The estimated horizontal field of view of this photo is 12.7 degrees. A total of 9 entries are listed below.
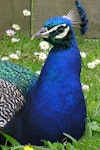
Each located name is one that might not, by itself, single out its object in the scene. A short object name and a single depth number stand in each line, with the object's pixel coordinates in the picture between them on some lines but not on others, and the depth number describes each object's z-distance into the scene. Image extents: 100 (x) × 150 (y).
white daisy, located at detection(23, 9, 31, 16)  3.79
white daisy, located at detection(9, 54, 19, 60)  3.37
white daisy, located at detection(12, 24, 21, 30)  3.77
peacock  2.21
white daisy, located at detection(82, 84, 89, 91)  2.94
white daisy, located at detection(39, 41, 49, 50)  3.41
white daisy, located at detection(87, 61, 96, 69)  3.30
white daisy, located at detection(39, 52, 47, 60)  3.35
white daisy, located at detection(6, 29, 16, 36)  3.69
